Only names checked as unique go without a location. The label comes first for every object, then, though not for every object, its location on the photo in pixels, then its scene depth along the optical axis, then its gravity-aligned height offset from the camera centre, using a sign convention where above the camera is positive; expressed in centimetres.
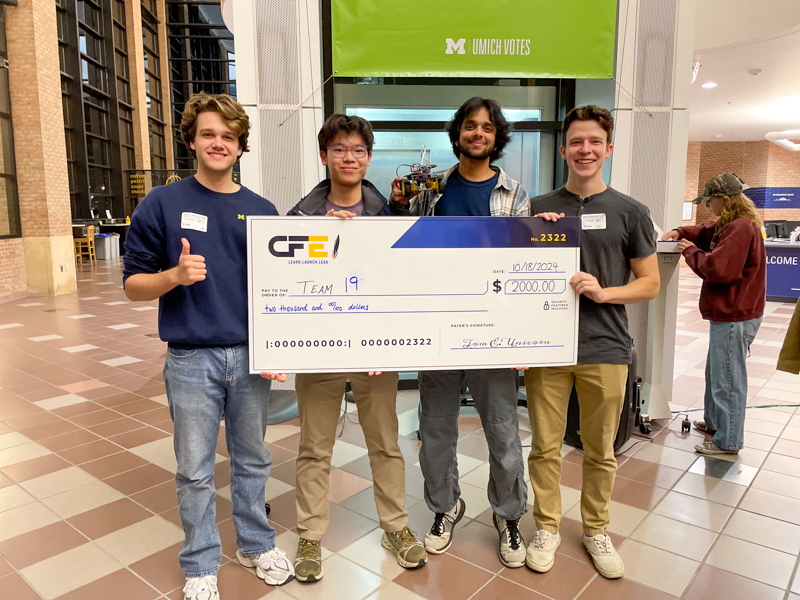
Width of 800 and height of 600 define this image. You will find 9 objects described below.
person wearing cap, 294 -37
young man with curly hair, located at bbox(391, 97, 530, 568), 202 -64
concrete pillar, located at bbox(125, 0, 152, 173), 1909 +506
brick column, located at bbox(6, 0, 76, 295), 945 +147
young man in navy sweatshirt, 177 -24
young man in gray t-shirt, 198 -43
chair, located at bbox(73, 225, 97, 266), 1424 -63
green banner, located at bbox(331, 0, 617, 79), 348 +121
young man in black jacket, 202 -75
